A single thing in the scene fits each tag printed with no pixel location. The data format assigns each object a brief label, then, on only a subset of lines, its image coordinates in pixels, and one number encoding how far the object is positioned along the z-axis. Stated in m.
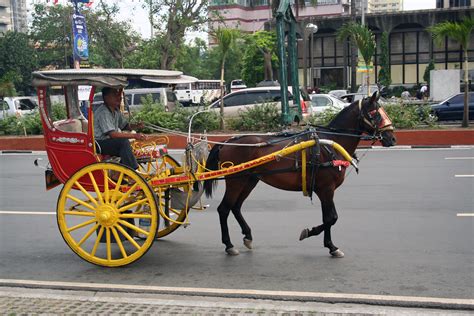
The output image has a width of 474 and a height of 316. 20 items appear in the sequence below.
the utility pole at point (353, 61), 38.88
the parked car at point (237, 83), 50.44
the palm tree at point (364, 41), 20.77
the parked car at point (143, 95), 26.17
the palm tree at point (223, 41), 20.24
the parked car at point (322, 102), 20.86
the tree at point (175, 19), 30.42
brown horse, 6.54
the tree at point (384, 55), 47.87
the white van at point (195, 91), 42.41
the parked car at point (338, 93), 36.76
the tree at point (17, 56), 51.62
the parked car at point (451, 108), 22.55
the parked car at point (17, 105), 26.98
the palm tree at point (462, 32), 18.98
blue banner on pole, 19.77
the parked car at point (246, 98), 21.03
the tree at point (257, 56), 46.56
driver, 6.64
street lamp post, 32.60
